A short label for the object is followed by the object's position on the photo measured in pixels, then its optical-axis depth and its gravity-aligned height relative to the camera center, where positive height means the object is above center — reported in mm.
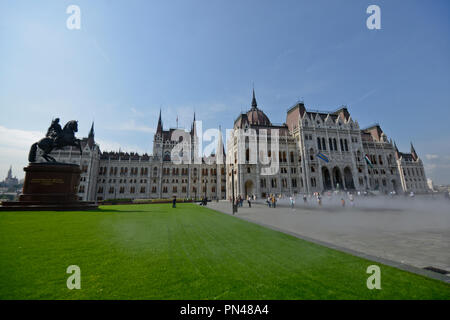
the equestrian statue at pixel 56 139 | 17391 +5395
